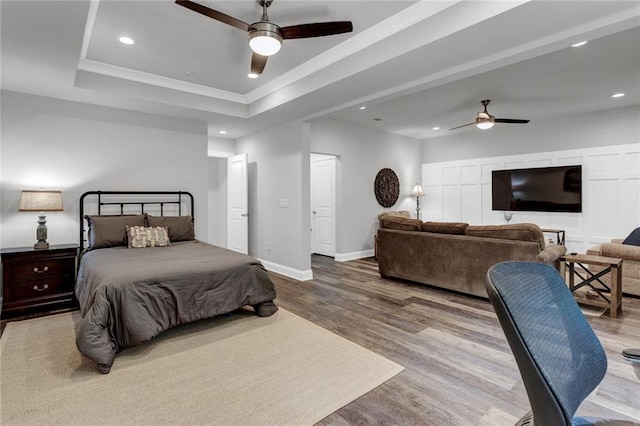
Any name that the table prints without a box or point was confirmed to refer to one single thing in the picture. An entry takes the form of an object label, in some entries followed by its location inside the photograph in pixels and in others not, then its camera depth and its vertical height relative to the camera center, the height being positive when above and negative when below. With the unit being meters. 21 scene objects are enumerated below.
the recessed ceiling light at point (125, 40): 3.20 +1.65
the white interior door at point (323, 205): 6.97 +0.01
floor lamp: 7.84 +0.31
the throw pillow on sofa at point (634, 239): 4.39 -0.47
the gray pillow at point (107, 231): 3.95 -0.30
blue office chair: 0.77 -0.36
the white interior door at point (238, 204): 6.16 +0.04
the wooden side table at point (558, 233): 5.84 -0.52
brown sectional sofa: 3.73 -0.57
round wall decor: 7.27 +0.41
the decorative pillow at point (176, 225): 4.44 -0.26
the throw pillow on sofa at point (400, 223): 4.77 -0.28
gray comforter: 2.48 -0.76
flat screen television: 6.08 +0.31
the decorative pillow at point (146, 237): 4.02 -0.39
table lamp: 3.60 +0.02
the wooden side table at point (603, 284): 3.38 -0.89
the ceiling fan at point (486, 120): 5.14 +1.36
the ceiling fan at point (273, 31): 2.42 +1.34
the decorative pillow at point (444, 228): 4.32 -0.31
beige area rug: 1.93 -1.22
